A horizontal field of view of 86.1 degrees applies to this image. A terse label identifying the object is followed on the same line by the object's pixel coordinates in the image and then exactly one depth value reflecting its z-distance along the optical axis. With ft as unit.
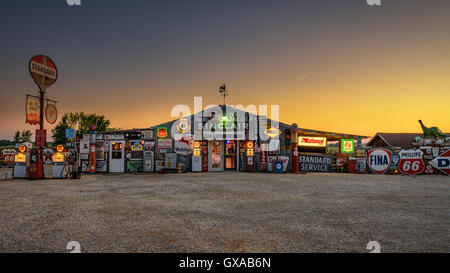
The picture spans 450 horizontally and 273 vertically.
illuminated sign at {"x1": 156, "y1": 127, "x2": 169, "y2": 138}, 62.44
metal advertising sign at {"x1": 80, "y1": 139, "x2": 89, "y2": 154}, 59.72
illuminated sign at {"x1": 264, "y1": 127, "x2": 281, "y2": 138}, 63.31
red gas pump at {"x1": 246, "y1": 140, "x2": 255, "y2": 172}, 62.75
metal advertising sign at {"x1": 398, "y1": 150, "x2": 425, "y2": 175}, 52.85
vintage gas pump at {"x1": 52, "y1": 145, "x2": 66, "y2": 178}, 45.83
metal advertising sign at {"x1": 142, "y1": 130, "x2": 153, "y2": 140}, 61.82
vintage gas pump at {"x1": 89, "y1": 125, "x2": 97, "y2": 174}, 58.34
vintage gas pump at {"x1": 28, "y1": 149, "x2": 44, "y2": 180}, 44.14
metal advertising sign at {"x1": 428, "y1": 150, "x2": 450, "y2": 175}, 51.75
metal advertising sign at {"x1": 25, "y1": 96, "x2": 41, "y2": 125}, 42.65
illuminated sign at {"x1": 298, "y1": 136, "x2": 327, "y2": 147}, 65.51
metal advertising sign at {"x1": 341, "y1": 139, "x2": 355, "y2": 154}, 64.23
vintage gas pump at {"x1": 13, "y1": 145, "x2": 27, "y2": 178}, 47.70
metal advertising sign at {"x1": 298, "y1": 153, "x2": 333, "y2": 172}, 62.85
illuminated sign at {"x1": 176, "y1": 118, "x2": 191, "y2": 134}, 63.82
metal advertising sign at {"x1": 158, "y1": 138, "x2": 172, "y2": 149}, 62.80
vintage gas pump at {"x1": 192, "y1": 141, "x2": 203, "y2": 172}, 62.44
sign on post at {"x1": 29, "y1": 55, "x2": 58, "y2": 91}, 43.59
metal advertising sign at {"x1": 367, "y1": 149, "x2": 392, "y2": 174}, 54.70
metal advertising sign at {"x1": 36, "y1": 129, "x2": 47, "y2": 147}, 44.39
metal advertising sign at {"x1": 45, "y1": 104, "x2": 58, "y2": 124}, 45.90
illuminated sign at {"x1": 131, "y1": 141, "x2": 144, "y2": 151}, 61.00
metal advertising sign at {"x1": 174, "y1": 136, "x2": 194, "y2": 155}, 63.31
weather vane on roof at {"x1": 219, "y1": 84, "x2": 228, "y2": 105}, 71.26
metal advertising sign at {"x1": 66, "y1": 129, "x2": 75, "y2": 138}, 49.78
